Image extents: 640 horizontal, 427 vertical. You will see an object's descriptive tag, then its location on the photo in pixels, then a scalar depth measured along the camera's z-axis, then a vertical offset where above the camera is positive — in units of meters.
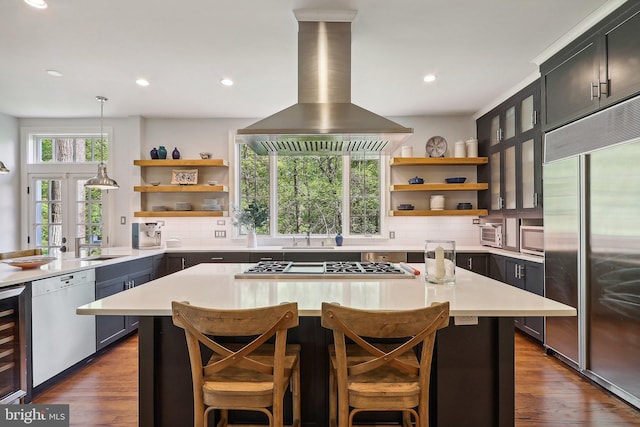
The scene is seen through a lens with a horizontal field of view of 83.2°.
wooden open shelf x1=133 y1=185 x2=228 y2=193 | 4.86 +0.36
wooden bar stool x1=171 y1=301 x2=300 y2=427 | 1.33 -0.57
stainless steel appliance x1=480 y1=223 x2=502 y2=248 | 4.43 -0.27
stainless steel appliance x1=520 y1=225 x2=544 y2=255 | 3.61 -0.27
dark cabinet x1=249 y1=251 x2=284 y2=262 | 4.39 -0.51
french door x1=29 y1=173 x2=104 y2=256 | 5.07 +0.03
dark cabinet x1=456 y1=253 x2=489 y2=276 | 4.36 -0.57
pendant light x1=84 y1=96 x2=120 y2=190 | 3.92 +0.37
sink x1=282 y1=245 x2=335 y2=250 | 4.59 -0.42
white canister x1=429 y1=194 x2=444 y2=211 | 4.92 +0.15
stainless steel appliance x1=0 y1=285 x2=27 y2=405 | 2.28 -0.86
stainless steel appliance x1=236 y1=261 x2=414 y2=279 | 2.24 -0.37
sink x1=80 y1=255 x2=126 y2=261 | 3.69 -0.44
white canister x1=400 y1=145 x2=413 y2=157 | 4.93 +0.87
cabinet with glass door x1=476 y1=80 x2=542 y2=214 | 3.58 +0.67
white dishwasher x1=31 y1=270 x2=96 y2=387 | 2.58 -0.85
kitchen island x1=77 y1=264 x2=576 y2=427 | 1.65 -0.67
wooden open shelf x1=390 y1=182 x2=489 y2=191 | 4.75 +0.36
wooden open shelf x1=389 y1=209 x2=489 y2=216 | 4.75 +0.03
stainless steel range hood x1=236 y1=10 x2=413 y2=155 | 2.16 +0.64
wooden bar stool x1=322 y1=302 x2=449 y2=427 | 1.32 -0.58
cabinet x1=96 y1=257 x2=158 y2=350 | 3.30 -0.71
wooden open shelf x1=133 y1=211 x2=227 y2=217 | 4.89 +0.02
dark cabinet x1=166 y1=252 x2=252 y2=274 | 4.46 -0.54
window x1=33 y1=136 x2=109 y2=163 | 5.14 +0.94
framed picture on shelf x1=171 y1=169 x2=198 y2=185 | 5.03 +0.53
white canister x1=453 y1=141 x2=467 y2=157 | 4.85 +0.88
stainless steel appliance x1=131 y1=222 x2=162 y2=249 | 4.75 -0.28
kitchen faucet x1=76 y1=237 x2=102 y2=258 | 5.06 -0.42
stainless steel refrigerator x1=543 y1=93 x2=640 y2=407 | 2.28 -0.21
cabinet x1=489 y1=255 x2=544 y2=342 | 3.35 -0.65
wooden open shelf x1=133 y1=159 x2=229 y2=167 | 4.88 +0.71
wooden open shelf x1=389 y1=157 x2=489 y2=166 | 4.77 +0.71
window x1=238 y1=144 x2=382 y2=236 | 5.15 +0.32
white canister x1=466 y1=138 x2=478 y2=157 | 4.83 +0.90
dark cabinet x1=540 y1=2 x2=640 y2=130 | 2.27 +1.05
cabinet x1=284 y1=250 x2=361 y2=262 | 4.36 -0.51
